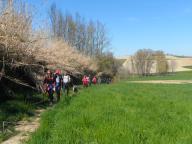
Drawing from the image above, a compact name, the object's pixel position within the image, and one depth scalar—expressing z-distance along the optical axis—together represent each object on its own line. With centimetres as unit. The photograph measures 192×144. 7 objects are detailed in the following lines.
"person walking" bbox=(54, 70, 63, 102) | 931
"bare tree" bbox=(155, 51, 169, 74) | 7282
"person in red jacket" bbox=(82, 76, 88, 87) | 1926
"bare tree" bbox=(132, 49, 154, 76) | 7172
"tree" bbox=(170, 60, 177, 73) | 7769
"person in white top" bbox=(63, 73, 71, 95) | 1213
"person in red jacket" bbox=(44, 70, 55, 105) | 879
